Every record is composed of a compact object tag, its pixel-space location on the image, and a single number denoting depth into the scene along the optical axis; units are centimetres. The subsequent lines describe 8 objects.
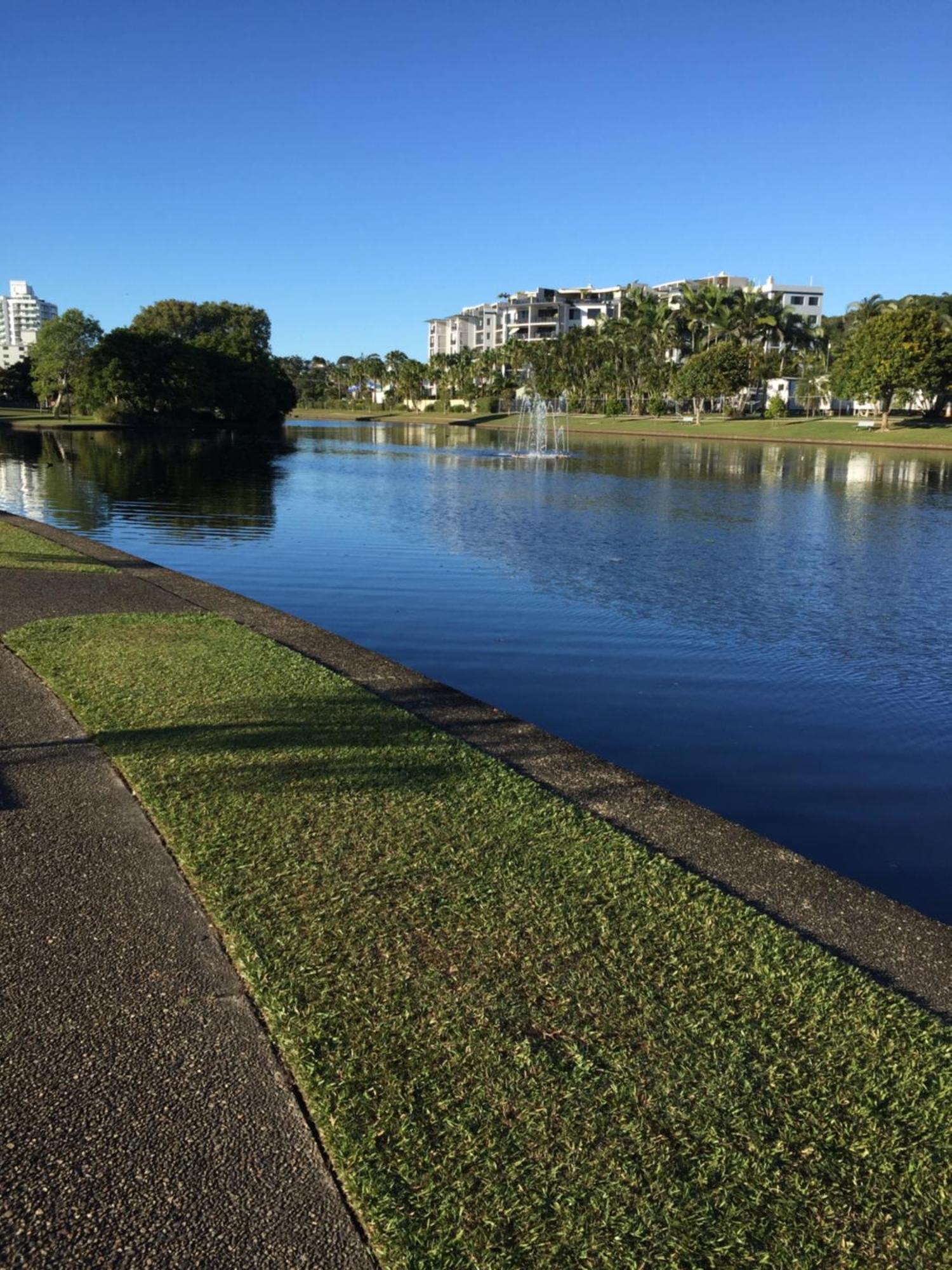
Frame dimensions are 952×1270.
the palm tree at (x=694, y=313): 9750
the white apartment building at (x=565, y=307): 14100
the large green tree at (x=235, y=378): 7775
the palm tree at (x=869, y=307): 11038
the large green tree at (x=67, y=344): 8100
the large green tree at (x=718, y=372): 8206
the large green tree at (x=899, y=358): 6706
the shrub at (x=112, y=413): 7512
